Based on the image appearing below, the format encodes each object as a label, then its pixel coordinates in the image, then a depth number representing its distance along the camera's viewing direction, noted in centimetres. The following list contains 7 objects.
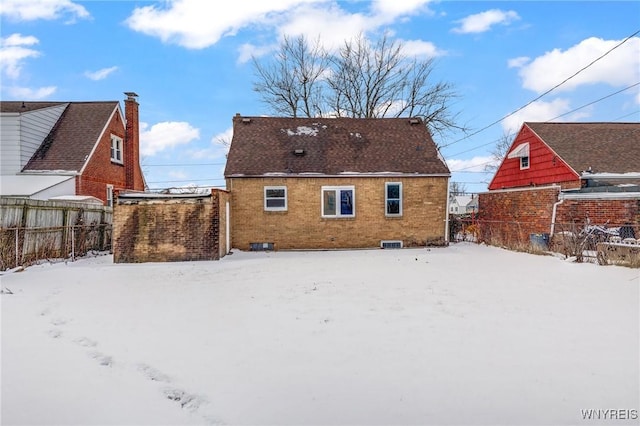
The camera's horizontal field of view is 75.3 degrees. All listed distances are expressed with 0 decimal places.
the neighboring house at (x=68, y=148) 1778
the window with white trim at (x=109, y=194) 2112
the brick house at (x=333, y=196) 1611
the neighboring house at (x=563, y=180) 1450
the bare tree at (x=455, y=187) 7916
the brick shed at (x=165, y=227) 1304
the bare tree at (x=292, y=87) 2892
